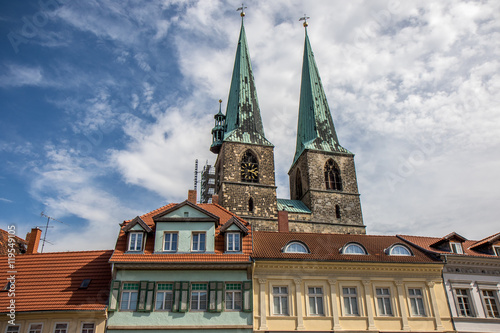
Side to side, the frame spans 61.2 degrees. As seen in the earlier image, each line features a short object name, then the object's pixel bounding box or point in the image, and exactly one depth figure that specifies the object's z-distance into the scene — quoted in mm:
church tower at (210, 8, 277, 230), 36906
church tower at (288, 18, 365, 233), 38531
